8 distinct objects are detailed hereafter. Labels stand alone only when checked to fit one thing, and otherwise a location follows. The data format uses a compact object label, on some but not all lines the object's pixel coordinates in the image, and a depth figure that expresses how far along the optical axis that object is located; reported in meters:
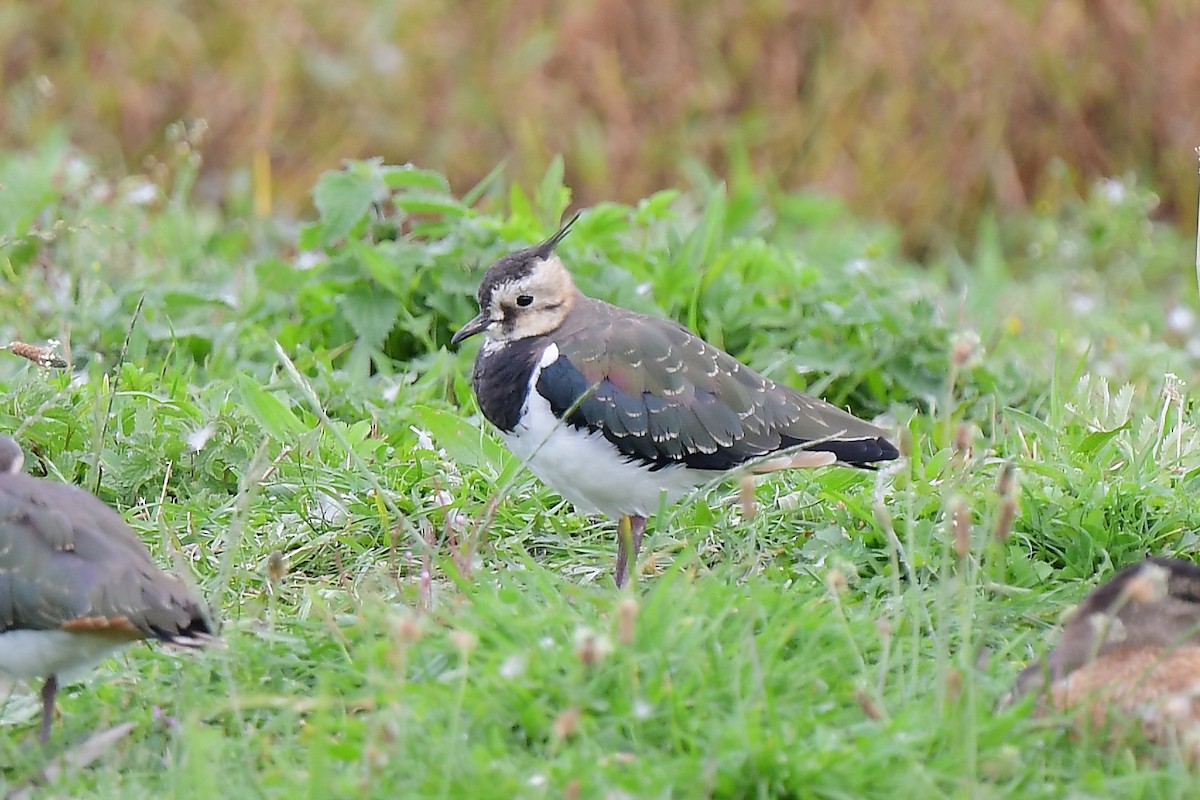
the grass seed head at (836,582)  7.93
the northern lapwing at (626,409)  10.02
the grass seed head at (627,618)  6.92
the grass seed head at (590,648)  6.75
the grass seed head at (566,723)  6.79
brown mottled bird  7.20
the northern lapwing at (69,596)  7.89
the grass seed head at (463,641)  6.93
